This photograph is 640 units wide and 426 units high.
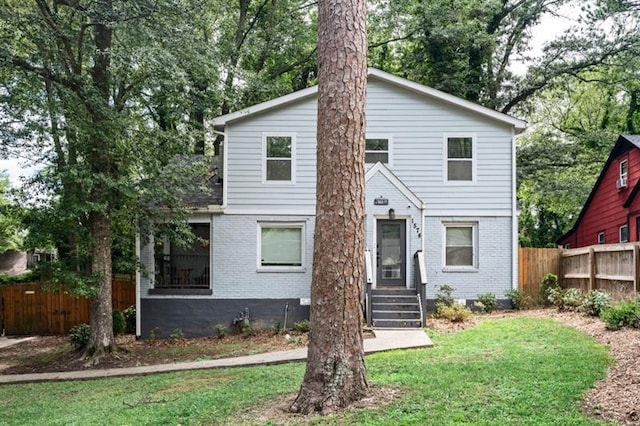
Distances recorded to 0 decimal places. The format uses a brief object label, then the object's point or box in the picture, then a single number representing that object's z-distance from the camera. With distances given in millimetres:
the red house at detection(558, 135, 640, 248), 17438
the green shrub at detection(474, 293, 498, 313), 14969
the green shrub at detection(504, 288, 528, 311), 15125
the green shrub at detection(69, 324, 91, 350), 13031
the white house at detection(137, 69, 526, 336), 15133
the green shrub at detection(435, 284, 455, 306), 14859
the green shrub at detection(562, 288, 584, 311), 13031
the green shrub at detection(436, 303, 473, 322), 13648
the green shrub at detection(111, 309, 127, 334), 15281
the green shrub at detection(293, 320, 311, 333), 14130
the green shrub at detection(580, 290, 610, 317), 11523
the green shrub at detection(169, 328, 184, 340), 14906
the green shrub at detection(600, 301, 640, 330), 9477
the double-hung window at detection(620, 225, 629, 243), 18109
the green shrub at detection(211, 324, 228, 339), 14812
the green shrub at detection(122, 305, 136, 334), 15977
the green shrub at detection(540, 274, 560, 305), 15484
